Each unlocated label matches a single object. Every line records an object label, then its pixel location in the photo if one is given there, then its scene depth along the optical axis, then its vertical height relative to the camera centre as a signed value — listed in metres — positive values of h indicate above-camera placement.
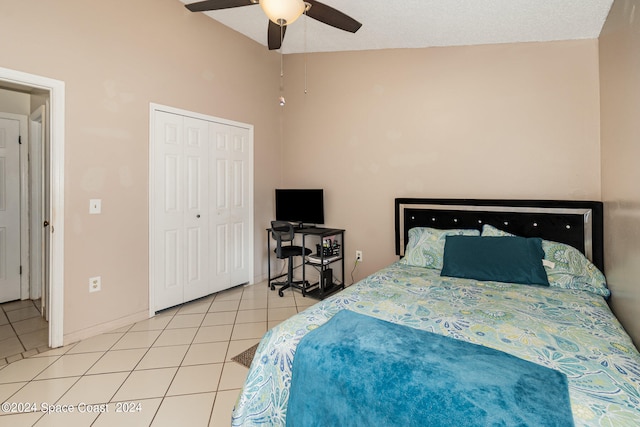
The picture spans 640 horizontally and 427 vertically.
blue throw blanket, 0.97 -0.59
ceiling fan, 1.71 +1.33
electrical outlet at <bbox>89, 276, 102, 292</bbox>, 2.63 -0.57
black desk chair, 3.66 -0.42
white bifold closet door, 3.15 +0.08
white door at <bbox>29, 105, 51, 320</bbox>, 3.36 +0.12
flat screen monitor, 3.95 +0.11
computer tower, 3.75 -0.78
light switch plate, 2.62 +0.08
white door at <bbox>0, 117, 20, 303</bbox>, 3.34 +0.10
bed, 1.06 -0.55
